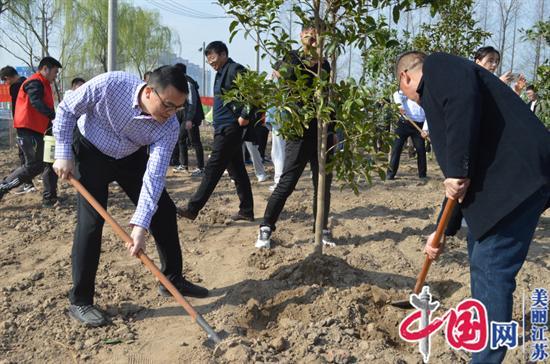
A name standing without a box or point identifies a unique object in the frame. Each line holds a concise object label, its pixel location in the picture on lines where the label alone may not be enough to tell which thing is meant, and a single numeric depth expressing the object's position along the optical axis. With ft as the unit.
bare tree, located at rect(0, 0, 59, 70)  48.78
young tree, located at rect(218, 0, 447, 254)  10.60
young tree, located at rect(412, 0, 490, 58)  28.63
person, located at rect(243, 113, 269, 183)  24.64
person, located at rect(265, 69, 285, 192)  21.69
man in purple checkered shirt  9.23
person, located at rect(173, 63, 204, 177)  25.59
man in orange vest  19.06
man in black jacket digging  6.91
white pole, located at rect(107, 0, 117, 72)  30.55
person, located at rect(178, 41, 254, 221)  16.35
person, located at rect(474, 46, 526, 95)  15.26
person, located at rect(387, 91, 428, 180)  24.56
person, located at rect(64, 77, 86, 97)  26.18
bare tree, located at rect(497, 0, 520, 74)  66.33
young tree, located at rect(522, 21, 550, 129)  17.44
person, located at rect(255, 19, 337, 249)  12.77
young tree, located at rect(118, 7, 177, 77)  96.84
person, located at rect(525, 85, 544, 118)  17.71
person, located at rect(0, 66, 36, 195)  21.53
